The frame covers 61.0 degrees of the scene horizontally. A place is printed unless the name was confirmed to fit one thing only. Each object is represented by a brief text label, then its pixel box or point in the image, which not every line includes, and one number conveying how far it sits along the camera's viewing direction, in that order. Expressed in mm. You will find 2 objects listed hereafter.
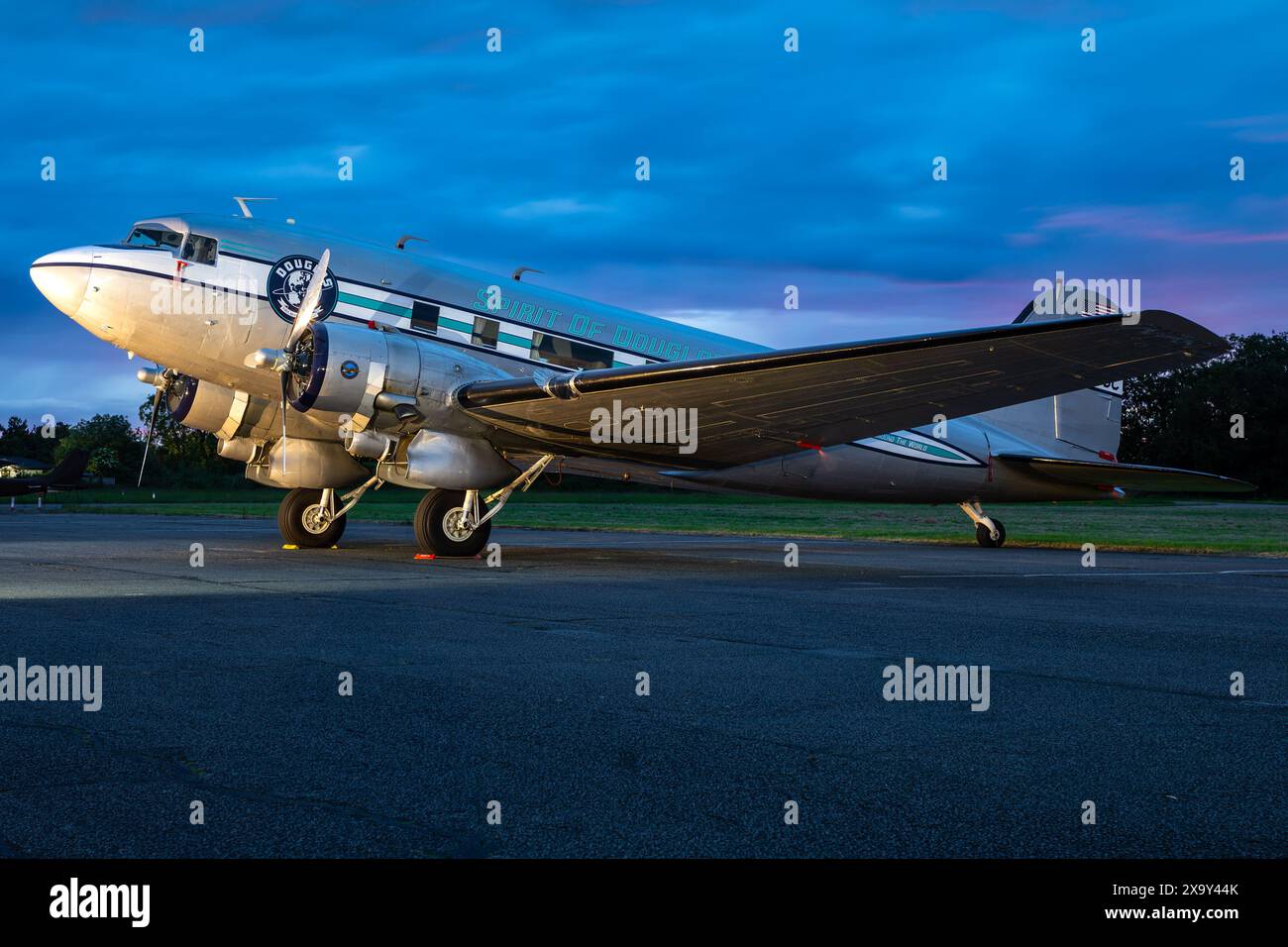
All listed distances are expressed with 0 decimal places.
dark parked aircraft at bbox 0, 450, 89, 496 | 56281
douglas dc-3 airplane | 14969
